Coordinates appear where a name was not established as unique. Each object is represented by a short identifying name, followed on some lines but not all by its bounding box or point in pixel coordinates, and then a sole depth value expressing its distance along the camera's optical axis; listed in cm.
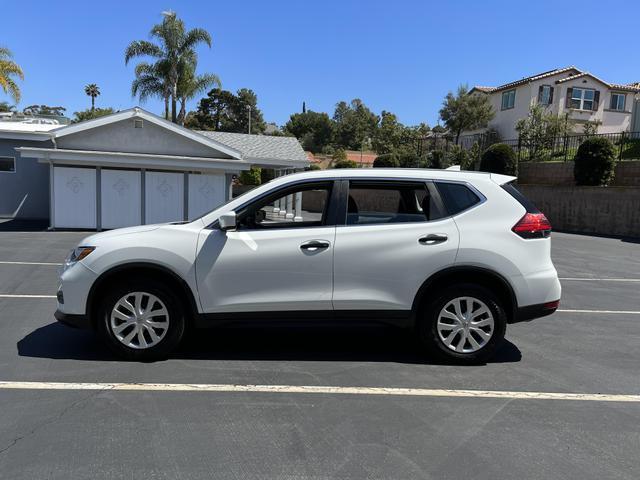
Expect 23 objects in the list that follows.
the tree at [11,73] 2766
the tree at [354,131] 7281
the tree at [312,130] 7450
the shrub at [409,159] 3450
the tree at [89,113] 6466
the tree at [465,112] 3750
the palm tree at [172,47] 3244
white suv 478
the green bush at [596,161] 2120
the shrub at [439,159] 3080
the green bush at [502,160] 2538
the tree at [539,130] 2639
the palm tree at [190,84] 3366
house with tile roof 3641
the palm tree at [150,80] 3303
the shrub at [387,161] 3275
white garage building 1852
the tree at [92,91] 7994
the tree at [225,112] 7106
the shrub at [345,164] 4123
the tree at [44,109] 6365
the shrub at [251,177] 3941
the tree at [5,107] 6953
